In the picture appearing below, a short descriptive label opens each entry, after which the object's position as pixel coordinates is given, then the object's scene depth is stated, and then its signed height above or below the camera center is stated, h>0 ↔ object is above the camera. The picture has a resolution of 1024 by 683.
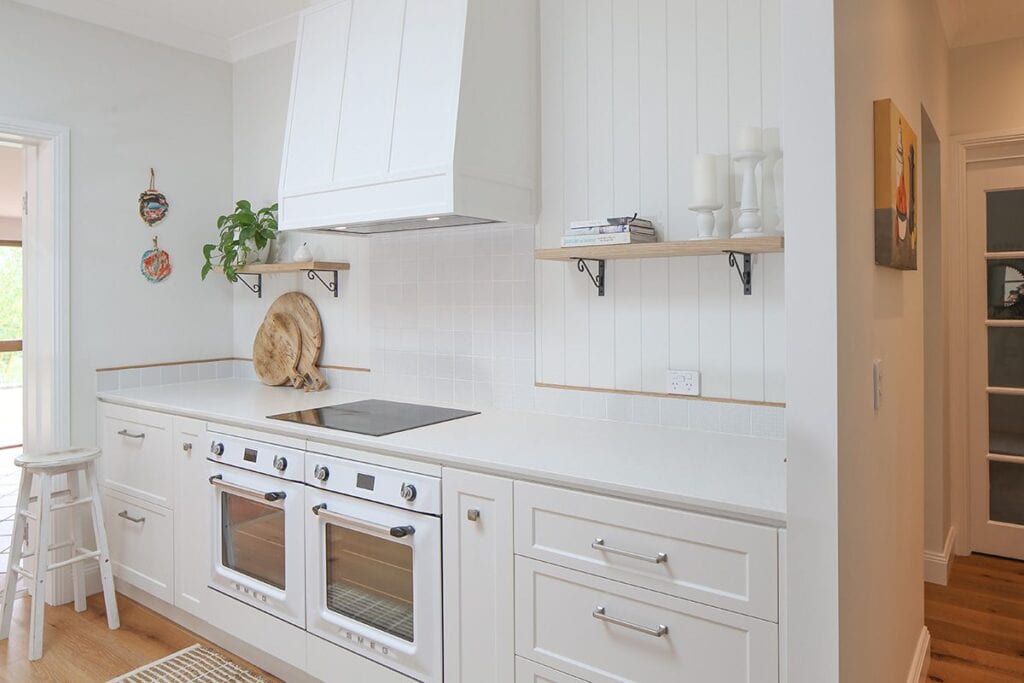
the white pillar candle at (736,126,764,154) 1.92 +0.55
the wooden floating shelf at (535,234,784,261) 1.84 +0.26
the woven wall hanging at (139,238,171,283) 3.37 +0.39
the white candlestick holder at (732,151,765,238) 1.91 +0.39
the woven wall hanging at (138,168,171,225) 3.35 +0.67
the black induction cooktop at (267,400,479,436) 2.31 -0.27
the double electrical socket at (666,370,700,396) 2.19 -0.14
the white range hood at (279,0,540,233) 2.25 +0.79
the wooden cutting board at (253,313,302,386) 3.34 -0.03
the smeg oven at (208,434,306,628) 2.34 -0.65
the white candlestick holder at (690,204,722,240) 2.02 +0.34
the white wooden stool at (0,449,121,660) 2.60 -0.72
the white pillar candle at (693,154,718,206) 1.99 +0.46
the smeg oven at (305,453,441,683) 1.99 -0.68
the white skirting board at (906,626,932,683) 2.32 -1.12
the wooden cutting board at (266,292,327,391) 3.28 +0.02
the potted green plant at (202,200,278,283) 3.29 +0.51
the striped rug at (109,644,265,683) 2.45 -1.18
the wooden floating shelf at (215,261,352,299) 3.04 +0.34
